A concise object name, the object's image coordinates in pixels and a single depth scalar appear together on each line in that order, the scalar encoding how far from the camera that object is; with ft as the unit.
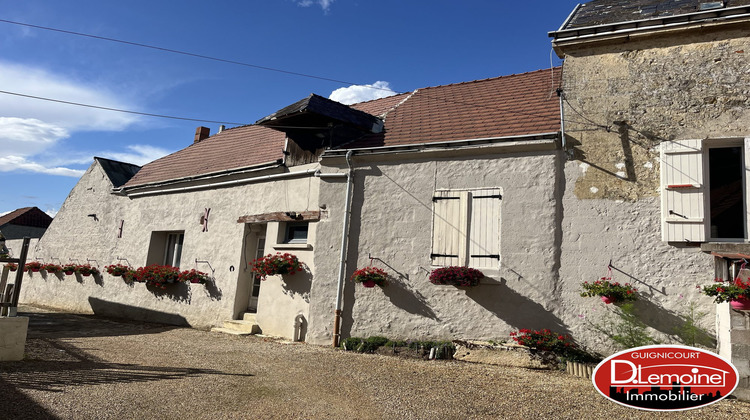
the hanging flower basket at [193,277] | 36.94
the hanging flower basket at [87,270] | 46.09
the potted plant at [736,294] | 17.39
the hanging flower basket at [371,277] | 27.53
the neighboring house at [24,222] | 84.80
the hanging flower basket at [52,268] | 49.88
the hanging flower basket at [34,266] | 51.60
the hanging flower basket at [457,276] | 24.97
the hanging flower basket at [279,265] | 30.99
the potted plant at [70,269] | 47.52
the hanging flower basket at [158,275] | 38.32
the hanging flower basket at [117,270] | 42.49
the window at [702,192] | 22.30
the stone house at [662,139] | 22.52
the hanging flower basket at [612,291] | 22.39
